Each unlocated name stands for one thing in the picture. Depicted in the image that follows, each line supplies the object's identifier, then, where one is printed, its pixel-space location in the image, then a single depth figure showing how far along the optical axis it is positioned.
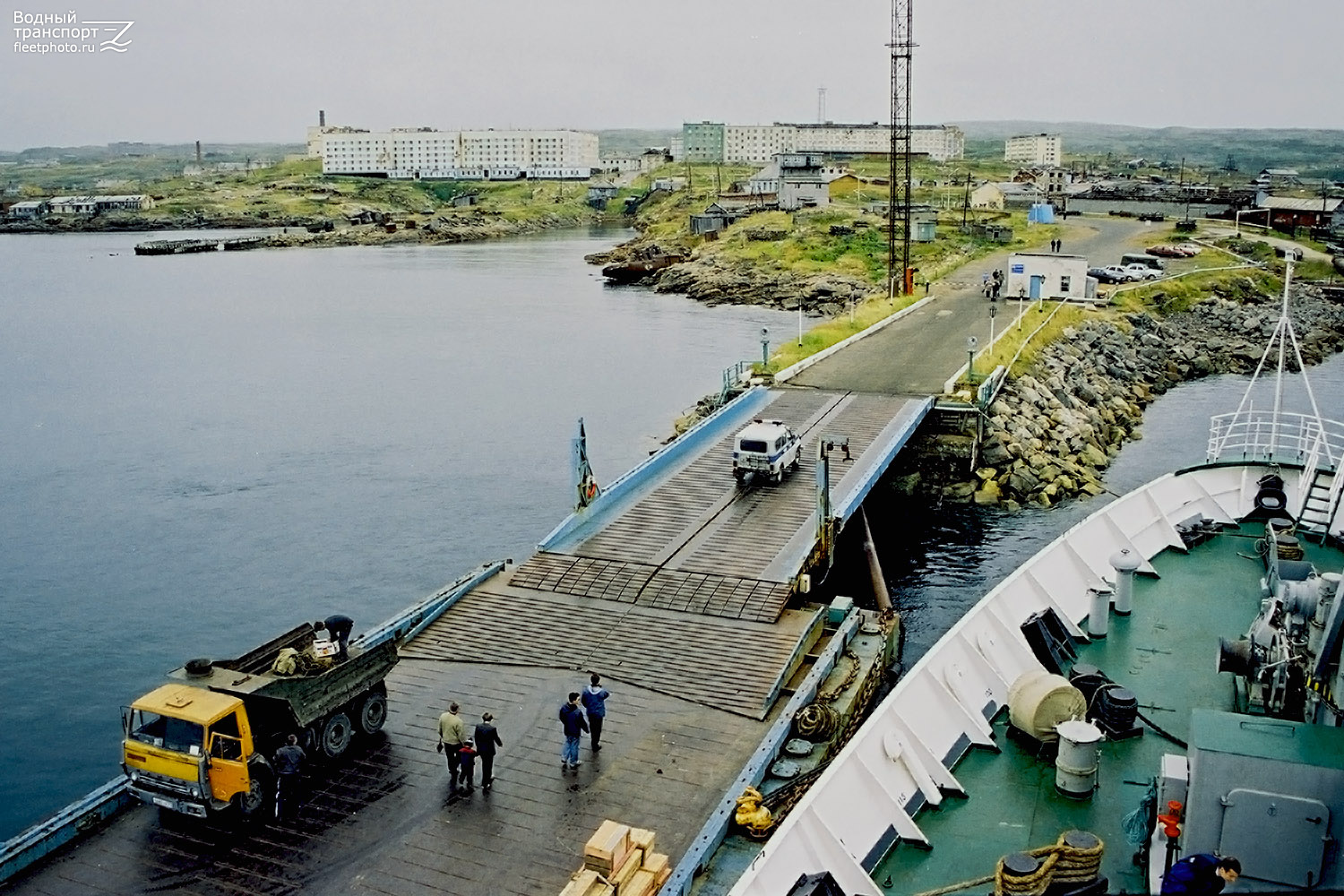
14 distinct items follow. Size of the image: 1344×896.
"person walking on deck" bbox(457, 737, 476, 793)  15.83
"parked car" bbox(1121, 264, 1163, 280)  71.06
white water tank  11.87
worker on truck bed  16.61
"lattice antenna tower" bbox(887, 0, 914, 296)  68.69
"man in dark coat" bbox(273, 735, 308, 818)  14.87
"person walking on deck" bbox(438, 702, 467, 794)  15.77
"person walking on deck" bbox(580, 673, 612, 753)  16.84
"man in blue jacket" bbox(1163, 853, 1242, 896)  8.45
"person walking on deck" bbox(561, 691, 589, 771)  16.06
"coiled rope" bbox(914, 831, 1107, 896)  9.75
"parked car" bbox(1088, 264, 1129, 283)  70.12
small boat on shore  109.44
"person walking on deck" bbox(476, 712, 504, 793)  15.76
